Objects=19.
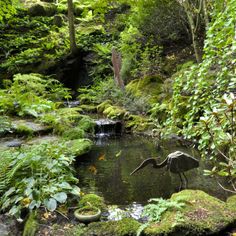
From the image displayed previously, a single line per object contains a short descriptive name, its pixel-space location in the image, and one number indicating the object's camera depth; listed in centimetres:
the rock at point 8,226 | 313
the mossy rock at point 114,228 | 297
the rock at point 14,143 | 580
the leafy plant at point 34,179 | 323
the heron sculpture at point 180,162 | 392
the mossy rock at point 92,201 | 355
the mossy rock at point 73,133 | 667
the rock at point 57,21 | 1608
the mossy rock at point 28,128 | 657
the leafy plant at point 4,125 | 634
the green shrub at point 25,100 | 766
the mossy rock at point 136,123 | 849
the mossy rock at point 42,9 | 1636
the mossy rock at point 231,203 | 321
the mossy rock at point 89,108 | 1082
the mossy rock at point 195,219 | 287
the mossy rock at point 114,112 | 935
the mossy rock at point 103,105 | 1044
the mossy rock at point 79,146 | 562
